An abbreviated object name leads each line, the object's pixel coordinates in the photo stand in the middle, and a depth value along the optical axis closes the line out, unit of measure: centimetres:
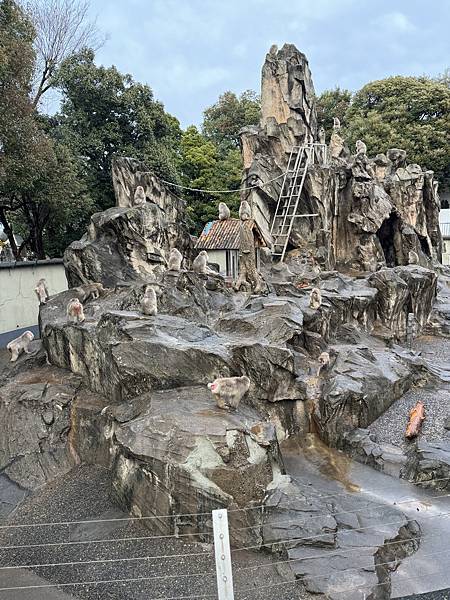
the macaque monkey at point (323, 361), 1145
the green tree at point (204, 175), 3272
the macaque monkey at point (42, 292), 1345
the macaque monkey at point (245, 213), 1497
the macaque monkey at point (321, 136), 2502
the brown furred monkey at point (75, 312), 1104
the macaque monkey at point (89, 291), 1322
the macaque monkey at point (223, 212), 1847
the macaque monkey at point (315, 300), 1342
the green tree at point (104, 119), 2198
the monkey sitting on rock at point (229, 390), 819
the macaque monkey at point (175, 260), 1434
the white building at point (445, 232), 3628
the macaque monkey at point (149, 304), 1074
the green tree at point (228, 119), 4000
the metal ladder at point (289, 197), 2156
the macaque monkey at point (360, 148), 2448
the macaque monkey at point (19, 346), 1192
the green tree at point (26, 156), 1561
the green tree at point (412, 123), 3622
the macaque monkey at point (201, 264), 1438
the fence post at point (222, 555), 356
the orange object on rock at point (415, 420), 1006
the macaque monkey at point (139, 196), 1580
